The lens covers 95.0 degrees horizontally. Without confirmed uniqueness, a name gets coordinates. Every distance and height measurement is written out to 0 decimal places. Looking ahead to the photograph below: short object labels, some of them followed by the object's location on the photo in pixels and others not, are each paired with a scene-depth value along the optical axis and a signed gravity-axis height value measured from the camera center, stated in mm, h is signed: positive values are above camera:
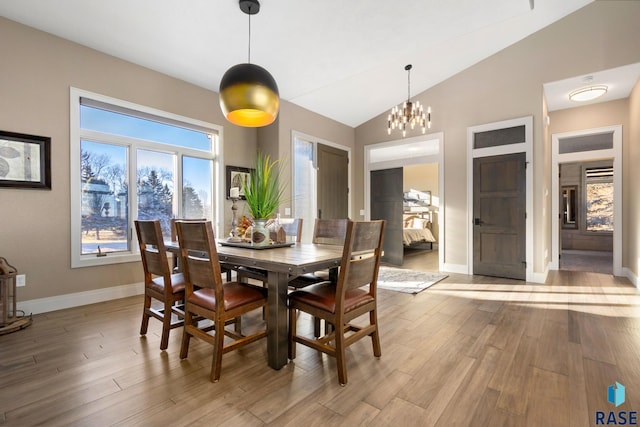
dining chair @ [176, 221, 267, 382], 1817 -559
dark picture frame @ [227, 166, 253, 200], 4633 +588
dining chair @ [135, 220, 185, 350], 2221 -562
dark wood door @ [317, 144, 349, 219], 5680 +623
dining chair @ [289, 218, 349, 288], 2523 -208
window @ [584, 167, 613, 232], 7652 +391
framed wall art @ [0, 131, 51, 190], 2836 +528
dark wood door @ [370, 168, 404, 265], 5879 +142
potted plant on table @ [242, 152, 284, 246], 2367 +83
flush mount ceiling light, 4426 +1857
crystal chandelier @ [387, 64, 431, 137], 4473 +1538
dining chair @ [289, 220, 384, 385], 1799 -575
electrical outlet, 2920 -667
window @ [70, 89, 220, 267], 3344 +532
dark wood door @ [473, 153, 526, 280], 4613 -49
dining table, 1758 -345
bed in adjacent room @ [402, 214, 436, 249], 7137 -475
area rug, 4082 -1039
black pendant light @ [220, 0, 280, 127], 2051 +871
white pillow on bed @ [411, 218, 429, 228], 8242 -283
